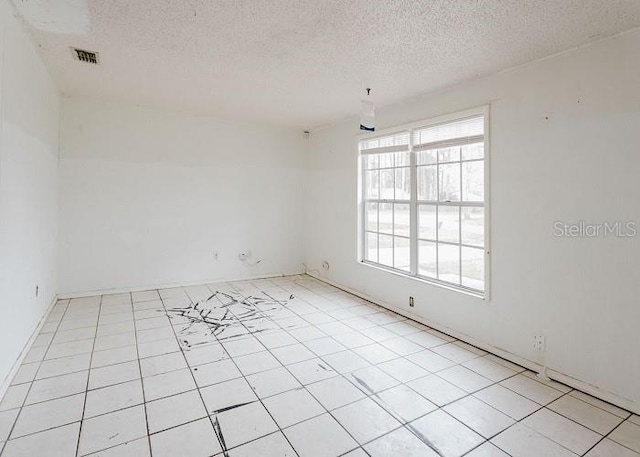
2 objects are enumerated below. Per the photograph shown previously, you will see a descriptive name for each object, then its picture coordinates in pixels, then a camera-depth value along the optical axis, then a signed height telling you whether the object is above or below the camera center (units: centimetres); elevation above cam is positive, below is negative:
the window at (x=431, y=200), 324 +30
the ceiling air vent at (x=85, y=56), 283 +149
